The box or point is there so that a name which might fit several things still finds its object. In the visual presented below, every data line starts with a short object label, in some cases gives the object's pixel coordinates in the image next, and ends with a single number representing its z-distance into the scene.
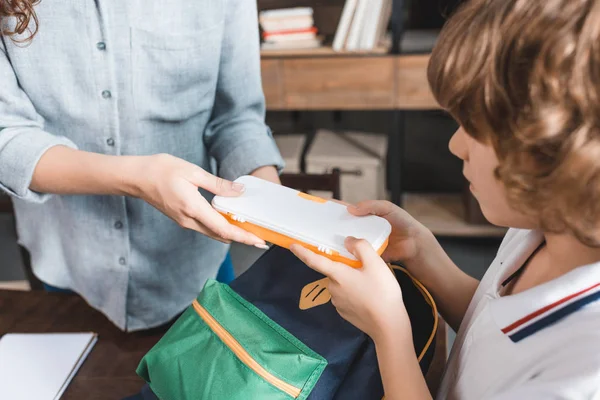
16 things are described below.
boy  0.48
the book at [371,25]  2.07
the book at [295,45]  2.17
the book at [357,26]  2.08
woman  0.87
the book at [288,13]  2.15
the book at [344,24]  2.10
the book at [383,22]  2.11
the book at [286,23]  2.17
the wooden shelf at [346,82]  2.07
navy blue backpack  0.66
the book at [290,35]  2.19
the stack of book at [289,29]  2.16
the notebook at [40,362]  0.85
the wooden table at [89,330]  0.86
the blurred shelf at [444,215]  2.42
